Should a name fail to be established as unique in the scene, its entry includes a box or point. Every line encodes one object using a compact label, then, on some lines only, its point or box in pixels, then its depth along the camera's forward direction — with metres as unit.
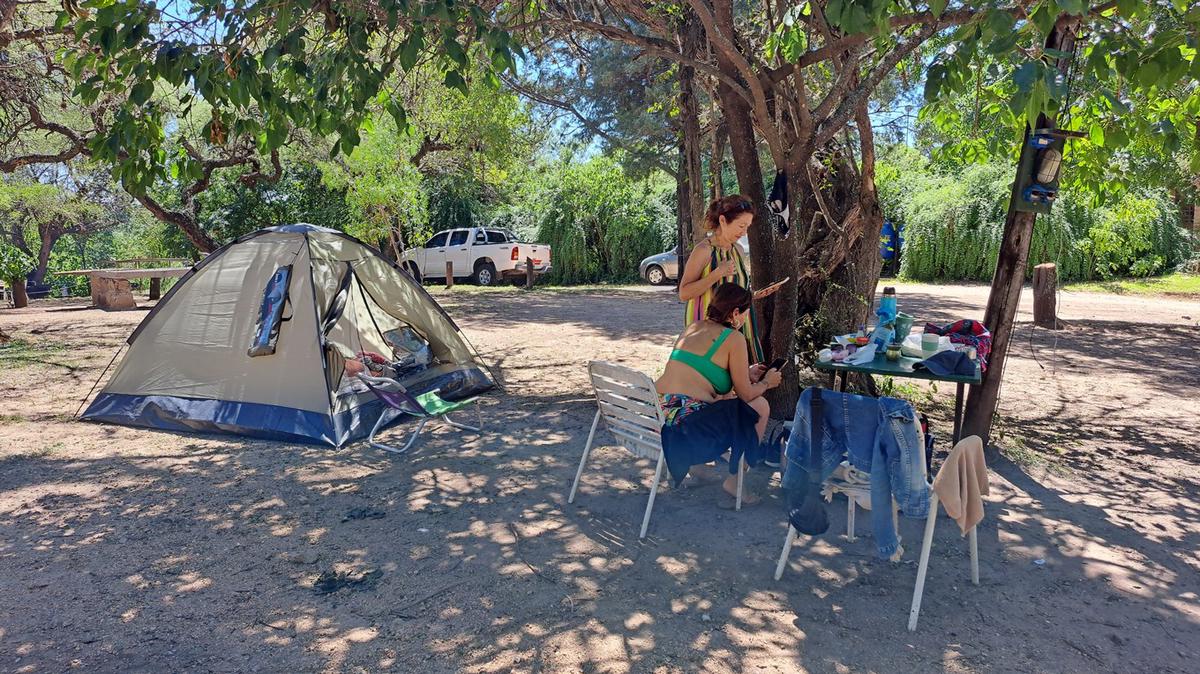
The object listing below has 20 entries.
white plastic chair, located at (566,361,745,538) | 3.69
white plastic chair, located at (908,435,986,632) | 2.93
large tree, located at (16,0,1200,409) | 3.03
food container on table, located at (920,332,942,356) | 4.37
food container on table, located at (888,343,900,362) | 4.25
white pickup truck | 19.41
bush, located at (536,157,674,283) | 20.75
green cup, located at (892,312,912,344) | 4.50
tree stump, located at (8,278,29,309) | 15.92
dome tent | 5.51
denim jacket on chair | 2.99
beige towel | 2.93
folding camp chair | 5.23
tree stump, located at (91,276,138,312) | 14.70
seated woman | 3.77
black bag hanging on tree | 5.16
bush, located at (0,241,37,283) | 15.82
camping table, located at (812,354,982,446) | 3.92
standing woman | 4.35
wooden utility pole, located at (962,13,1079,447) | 4.60
